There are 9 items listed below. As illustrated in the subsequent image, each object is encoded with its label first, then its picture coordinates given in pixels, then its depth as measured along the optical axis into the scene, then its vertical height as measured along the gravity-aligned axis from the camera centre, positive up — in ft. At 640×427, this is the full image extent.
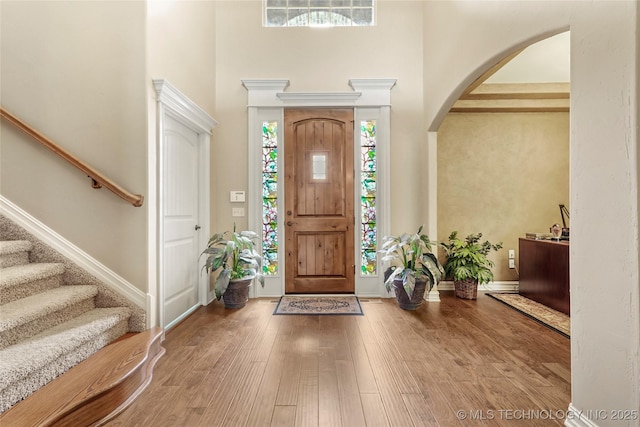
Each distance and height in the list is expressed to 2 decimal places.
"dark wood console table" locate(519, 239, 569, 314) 10.30 -2.32
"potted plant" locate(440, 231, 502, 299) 11.82 -2.23
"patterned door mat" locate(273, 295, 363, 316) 10.52 -3.54
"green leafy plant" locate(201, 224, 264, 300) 10.18 -1.75
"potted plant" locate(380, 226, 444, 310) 10.59 -2.18
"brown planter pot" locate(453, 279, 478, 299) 11.95 -3.14
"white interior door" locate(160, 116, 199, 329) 9.04 -0.45
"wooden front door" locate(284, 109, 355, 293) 12.57 +0.43
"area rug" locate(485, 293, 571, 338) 9.03 -3.48
